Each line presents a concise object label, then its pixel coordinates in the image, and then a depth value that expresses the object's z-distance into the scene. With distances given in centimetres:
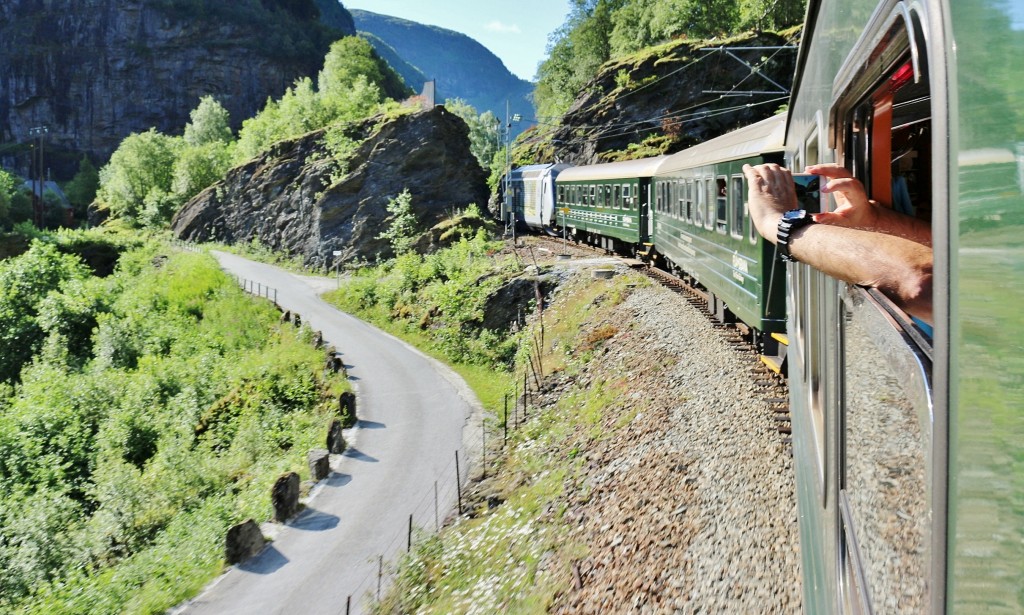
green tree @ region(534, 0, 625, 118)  7181
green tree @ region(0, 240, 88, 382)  4009
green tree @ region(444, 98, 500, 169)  9906
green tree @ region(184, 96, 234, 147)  8369
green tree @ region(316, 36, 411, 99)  7544
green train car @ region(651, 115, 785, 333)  1020
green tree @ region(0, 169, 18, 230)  7314
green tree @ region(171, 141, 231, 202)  6900
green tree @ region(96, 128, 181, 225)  7250
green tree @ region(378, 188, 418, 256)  4672
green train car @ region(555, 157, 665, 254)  2291
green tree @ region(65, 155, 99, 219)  9931
